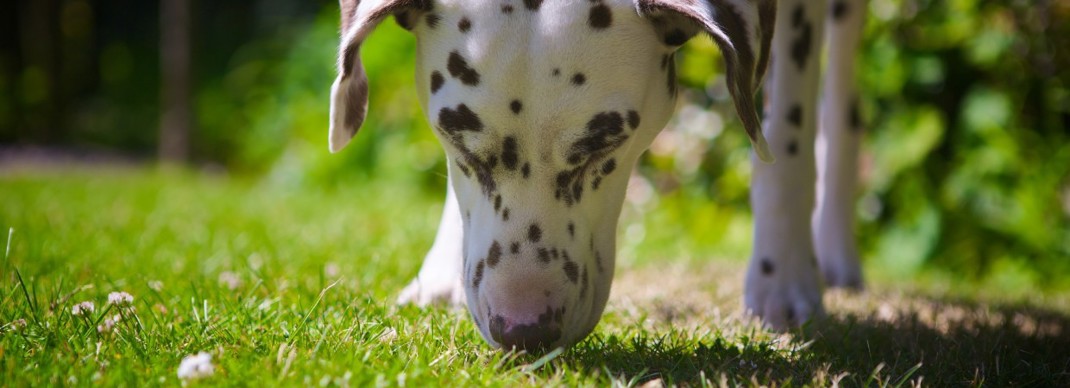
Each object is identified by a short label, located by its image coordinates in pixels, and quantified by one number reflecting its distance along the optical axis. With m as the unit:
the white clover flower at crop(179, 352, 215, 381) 1.77
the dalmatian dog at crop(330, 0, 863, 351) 2.02
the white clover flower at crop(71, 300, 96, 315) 2.18
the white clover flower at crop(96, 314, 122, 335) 2.13
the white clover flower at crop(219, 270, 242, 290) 2.88
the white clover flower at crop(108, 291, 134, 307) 2.29
